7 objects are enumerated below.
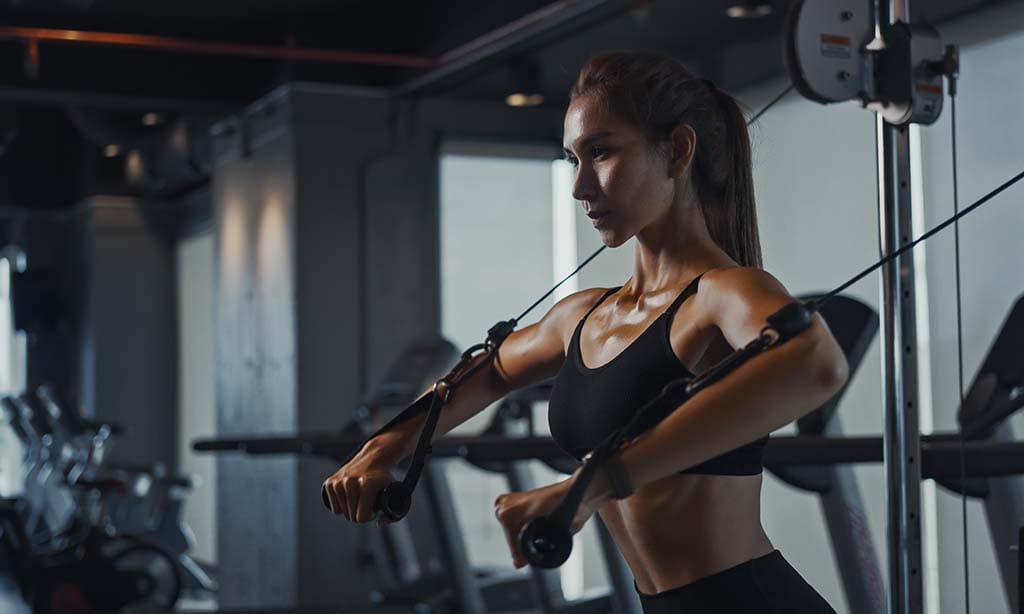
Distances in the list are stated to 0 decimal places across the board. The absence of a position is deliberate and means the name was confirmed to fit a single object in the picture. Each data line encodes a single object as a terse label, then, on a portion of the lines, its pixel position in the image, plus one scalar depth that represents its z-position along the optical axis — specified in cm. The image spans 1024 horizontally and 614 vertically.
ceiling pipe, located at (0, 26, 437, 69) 691
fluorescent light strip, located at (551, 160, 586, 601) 707
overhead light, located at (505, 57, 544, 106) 642
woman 138
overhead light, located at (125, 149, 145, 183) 962
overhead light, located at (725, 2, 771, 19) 508
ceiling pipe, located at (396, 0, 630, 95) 551
